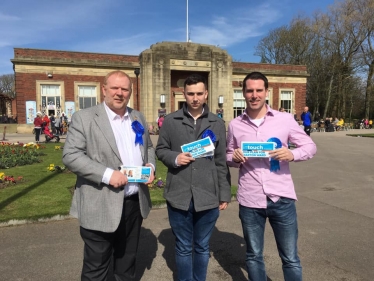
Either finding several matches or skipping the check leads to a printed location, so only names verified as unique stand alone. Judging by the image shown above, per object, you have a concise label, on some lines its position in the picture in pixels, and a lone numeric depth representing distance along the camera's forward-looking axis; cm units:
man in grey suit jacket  239
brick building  2427
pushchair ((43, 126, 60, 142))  1717
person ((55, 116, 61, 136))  2015
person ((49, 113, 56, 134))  2236
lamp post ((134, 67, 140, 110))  2664
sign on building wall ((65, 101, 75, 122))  2556
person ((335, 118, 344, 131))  3064
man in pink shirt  262
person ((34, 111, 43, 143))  1677
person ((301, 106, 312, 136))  1470
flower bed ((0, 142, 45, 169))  950
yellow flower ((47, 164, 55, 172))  835
